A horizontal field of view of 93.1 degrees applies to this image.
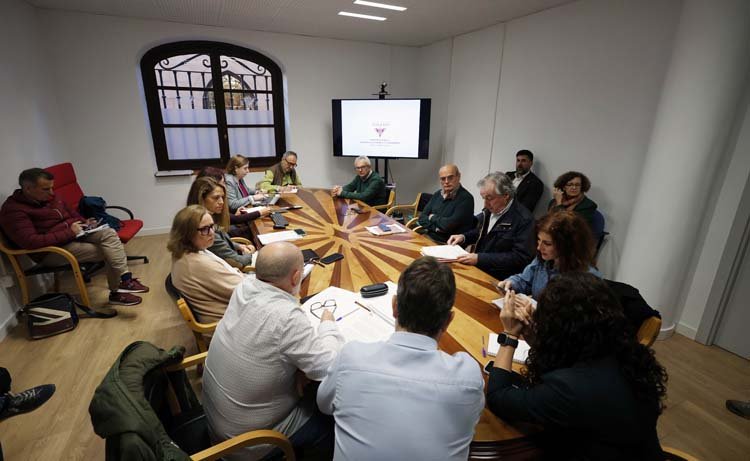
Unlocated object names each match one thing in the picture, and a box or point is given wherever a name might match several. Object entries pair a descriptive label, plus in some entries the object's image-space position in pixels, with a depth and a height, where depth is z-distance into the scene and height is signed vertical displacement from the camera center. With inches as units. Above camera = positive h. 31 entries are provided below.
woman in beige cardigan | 71.1 -28.9
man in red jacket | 107.1 -35.2
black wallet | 68.5 -30.6
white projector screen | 213.5 -0.5
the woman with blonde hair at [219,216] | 94.6 -28.5
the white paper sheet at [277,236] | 102.6 -32.0
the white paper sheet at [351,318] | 56.7 -31.8
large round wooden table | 41.0 -32.2
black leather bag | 105.0 -57.1
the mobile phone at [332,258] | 86.7 -31.8
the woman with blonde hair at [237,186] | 142.9 -25.8
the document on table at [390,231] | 111.5 -31.8
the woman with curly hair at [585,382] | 37.2 -26.3
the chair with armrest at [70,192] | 135.7 -28.6
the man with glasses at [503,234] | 89.0 -26.2
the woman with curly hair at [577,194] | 129.5 -22.1
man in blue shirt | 33.2 -25.3
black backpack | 140.5 -35.2
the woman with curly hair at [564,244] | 65.4 -20.2
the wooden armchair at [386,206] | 161.1 -34.9
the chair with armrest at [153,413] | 34.1 -31.4
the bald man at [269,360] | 46.6 -30.3
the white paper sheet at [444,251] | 90.1 -31.1
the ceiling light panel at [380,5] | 144.3 +48.5
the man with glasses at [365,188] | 162.1 -28.0
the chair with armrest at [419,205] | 154.5 -35.6
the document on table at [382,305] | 61.5 -31.5
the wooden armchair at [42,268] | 107.3 -46.6
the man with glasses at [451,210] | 124.3 -27.8
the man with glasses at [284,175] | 185.0 -26.8
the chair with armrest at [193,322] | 64.8 -36.4
